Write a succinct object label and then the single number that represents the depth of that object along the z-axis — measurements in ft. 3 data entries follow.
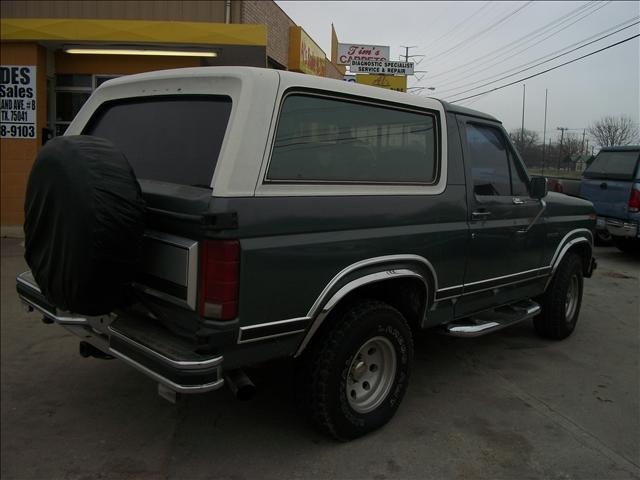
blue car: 30.25
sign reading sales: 31.76
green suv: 8.41
